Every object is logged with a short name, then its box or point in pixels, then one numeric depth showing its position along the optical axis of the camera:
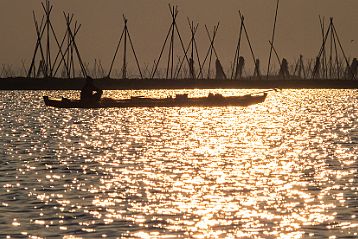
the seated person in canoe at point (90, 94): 84.19
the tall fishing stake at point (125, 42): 162.79
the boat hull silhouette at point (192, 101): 96.31
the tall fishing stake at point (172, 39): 158.50
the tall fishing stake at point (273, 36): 163.25
